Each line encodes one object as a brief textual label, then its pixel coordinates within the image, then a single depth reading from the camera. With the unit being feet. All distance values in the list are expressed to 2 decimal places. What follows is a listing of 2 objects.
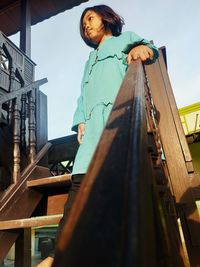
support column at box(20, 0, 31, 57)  14.34
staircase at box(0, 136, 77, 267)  5.65
